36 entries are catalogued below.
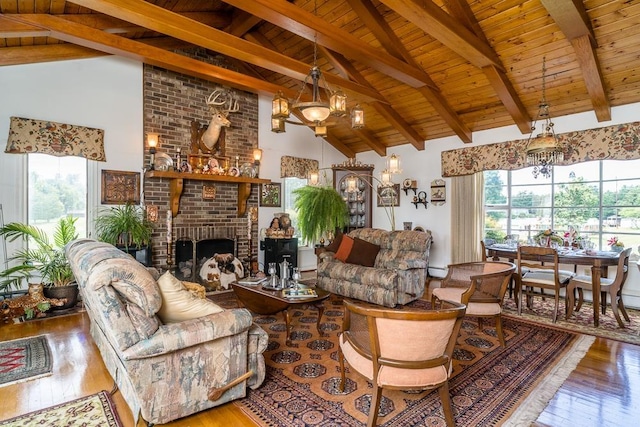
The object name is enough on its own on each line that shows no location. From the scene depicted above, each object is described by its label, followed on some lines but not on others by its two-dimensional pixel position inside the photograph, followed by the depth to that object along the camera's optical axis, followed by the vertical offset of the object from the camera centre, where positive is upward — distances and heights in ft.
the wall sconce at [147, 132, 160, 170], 16.34 +3.39
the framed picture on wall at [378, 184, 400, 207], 23.29 +1.21
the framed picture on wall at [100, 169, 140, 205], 15.83 +1.23
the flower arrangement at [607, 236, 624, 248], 13.99 -1.25
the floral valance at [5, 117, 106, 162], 13.66 +3.18
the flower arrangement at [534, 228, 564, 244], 14.59 -1.02
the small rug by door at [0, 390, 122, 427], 6.52 -4.09
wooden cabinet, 22.54 +1.47
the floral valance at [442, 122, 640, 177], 14.39 +3.08
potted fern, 20.35 +0.12
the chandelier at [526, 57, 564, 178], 13.19 +2.58
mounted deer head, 17.85 +5.15
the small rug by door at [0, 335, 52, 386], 8.42 -4.05
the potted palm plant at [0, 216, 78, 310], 13.12 -1.96
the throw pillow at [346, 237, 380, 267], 15.78 -1.93
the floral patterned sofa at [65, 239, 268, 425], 5.99 -2.53
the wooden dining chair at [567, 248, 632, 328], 11.82 -2.73
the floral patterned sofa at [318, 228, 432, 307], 13.94 -2.59
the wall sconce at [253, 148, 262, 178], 20.01 +3.27
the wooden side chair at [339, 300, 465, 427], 5.68 -2.41
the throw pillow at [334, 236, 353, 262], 16.14 -1.74
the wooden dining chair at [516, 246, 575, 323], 12.69 -2.55
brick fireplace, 17.21 +4.21
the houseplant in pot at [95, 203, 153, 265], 14.85 -0.76
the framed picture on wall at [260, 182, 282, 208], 21.24 +1.16
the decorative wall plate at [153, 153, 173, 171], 16.78 +2.54
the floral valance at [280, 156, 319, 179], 22.13 +3.17
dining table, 12.21 -1.75
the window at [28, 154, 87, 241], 14.46 +1.00
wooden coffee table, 10.37 -2.80
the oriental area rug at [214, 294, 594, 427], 6.82 -4.12
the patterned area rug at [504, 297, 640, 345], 11.43 -4.12
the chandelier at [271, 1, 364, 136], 10.20 +3.18
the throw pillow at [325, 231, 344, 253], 16.88 -1.64
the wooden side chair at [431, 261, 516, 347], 10.02 -2.52
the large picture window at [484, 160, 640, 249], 15.20 +0.57
